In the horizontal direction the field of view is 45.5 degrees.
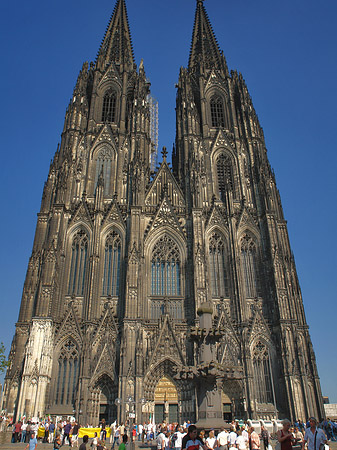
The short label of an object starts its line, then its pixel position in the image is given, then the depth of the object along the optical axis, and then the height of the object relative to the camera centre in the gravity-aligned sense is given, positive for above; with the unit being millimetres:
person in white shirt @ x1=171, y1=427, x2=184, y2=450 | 13344 -217
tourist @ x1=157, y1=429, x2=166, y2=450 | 14500 -287
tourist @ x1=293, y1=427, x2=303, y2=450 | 15098 -162
